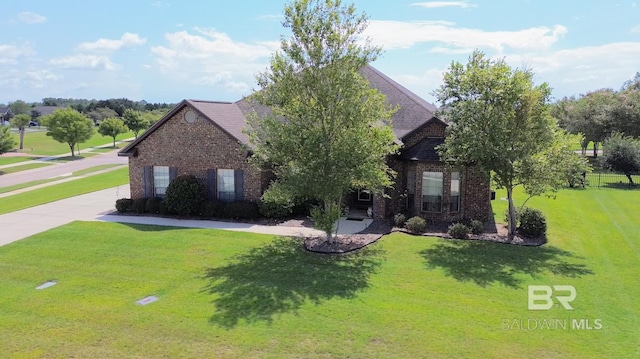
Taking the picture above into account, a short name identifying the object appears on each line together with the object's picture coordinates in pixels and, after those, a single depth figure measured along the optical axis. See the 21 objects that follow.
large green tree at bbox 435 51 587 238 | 15.80
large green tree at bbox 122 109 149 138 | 73.19
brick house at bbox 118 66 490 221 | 19.31
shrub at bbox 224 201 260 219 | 20.14
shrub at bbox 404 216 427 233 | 17.99
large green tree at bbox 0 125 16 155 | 46.00
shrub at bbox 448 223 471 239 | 17.31
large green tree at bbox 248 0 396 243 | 14.77
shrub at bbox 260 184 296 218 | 19.95
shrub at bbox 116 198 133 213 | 21.89
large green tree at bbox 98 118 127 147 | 67.12
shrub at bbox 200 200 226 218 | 20.62
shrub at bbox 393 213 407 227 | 18.95
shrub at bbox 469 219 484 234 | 17.69
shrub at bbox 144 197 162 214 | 21.41
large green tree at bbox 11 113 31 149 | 64.25
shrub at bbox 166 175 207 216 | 20.69
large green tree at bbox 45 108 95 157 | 54.25
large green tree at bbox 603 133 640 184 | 31.25
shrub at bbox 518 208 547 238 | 17.12
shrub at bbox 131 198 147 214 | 21.62
